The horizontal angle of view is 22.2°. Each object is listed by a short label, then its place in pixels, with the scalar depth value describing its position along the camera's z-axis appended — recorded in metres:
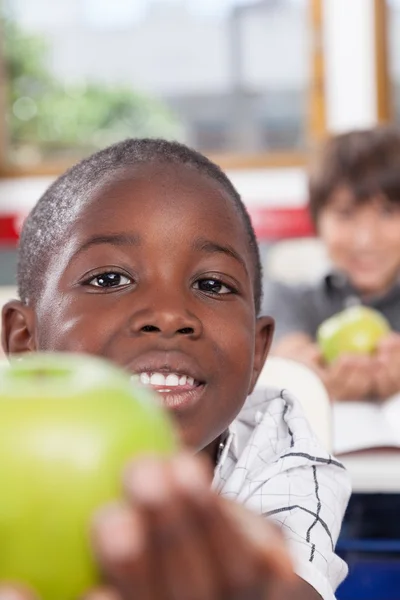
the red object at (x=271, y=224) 4.16
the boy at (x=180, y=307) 0.79
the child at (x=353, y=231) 2.45
